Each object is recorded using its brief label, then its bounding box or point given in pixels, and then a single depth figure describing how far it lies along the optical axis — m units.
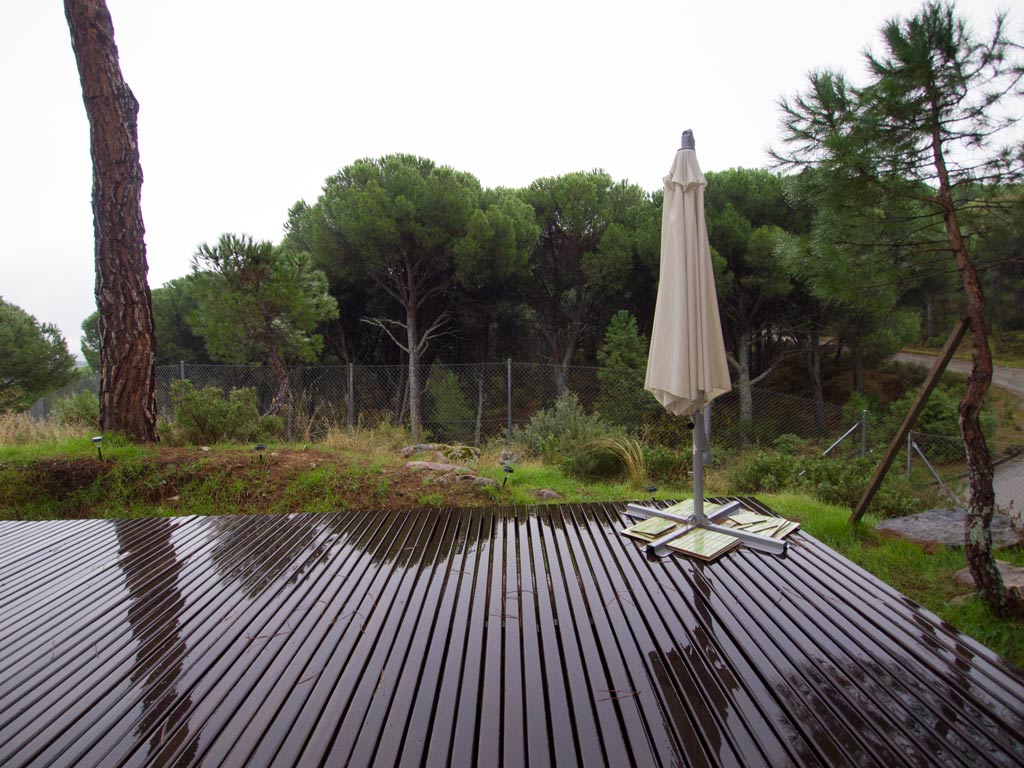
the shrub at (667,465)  5.39
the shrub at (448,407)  10.42
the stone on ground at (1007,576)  2.52
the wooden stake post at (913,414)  2.78
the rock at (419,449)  5.77
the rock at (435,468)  4.57
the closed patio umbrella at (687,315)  2.07
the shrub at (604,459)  5.27
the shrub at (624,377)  9.08
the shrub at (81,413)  6.18
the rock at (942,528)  3.24
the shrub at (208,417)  5.37
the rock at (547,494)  4.36
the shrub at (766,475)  5.12
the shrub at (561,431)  6.07
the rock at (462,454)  5.66
